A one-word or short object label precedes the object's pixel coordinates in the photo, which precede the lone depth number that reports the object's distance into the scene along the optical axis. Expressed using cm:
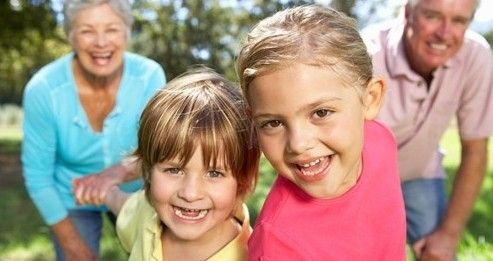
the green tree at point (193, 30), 1184
